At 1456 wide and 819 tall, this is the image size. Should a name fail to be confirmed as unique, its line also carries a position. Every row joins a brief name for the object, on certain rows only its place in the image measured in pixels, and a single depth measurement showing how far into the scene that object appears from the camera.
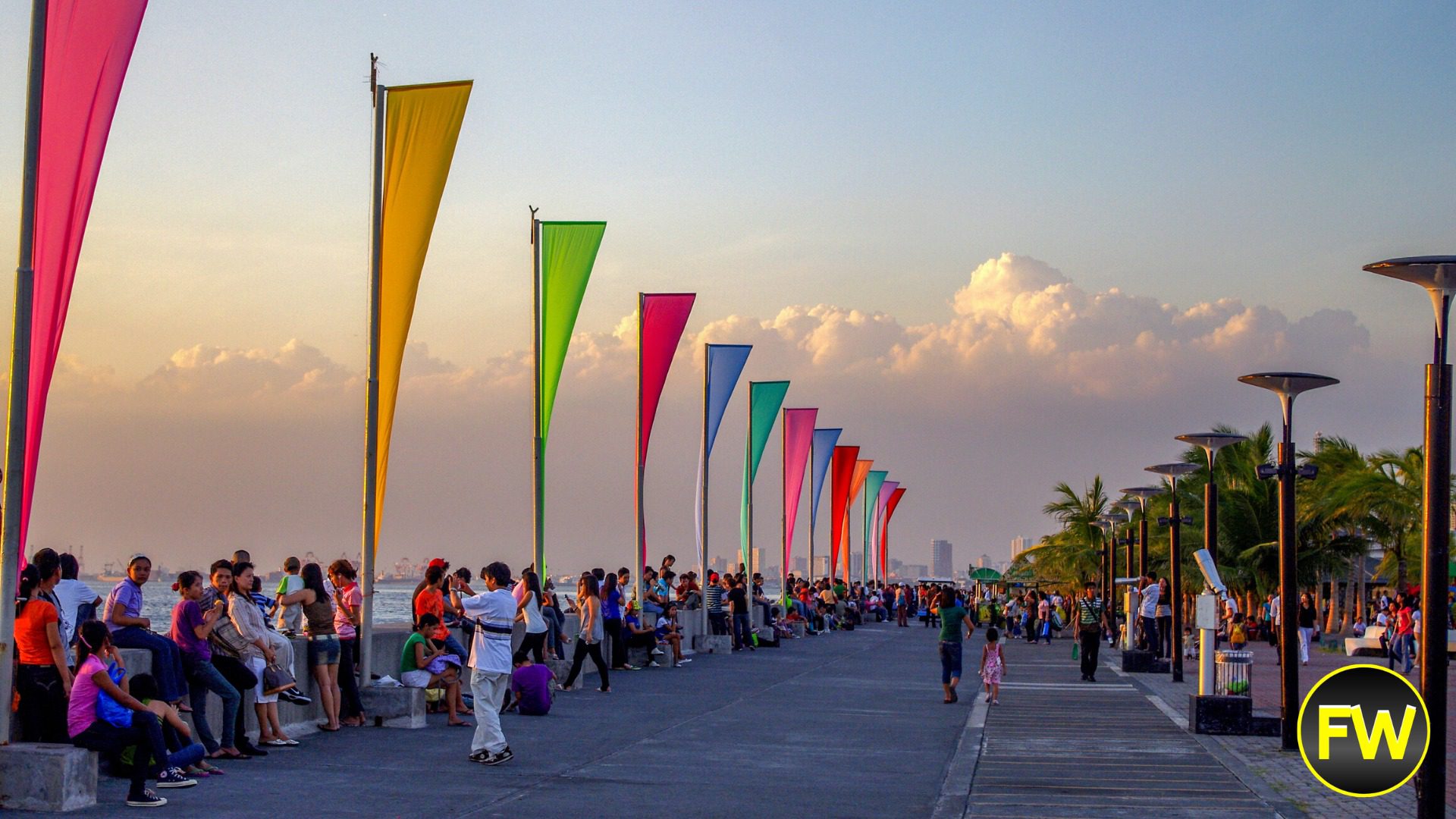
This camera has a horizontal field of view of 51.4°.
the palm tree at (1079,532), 69.19
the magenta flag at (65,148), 10.80
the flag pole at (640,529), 27.69
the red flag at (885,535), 78.88
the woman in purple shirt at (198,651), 12.29
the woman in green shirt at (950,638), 20.97
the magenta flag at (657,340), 27.98
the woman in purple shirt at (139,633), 11.66
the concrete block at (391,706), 15.50
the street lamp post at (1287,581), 16.03
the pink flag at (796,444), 43.94
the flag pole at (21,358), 10.28
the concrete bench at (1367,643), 35.72
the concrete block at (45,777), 9.82
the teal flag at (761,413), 38.38
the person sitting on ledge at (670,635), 26.77
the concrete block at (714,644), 31.52
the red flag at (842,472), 55.19
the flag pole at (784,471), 43.69
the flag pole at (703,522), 31.28
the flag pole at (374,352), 16.17
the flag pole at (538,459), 22.33
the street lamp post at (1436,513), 10.12
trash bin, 17.23
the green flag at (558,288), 22.36
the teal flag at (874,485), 69.12
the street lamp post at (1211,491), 21.62
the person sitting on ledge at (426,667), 16.09
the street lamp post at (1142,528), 32.12
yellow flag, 16.41
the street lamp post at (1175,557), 25.50
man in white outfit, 12.97
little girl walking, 20.81
